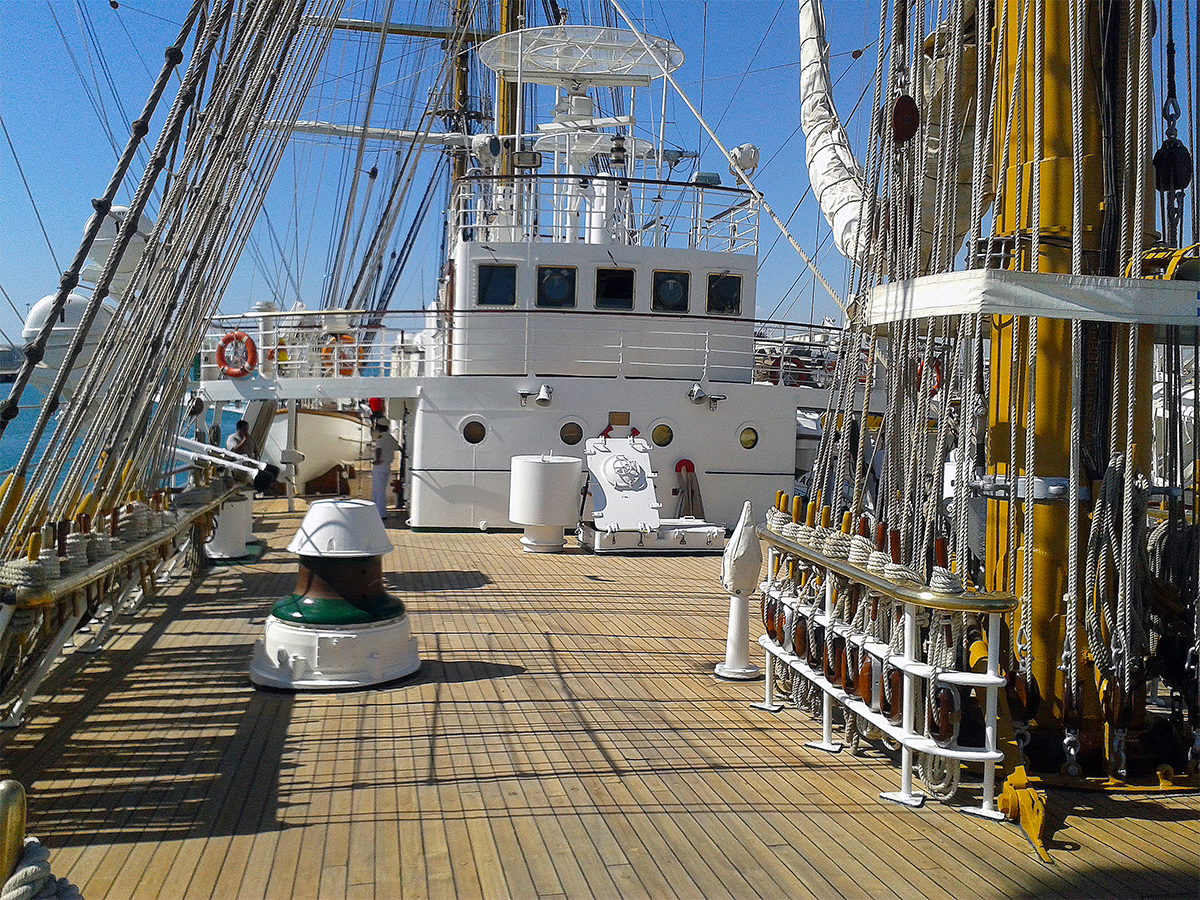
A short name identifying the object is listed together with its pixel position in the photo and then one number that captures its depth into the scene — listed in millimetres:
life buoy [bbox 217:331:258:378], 13930
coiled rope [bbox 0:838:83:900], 2576
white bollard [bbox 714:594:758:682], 6363
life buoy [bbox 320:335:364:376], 13469
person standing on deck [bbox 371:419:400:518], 14336
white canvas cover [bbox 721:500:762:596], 6020
